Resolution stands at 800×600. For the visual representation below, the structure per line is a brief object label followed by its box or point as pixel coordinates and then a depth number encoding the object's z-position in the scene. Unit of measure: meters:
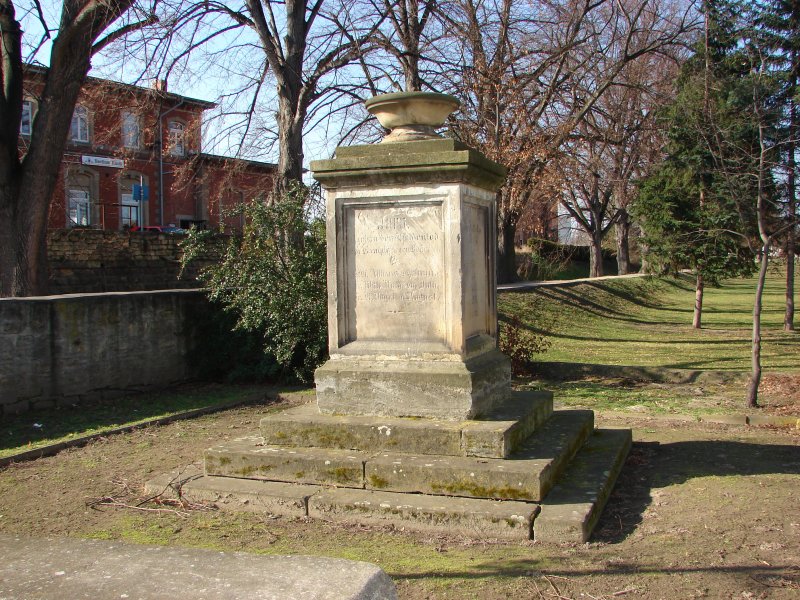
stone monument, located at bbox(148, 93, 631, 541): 5.11
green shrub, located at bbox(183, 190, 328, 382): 10.73
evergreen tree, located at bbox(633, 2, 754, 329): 14.31
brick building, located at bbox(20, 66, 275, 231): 31.77
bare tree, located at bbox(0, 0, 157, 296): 13.45
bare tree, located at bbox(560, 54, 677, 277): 21.64
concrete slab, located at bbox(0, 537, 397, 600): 2.05
